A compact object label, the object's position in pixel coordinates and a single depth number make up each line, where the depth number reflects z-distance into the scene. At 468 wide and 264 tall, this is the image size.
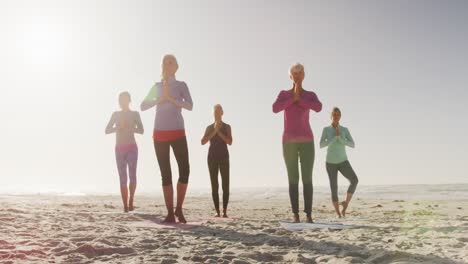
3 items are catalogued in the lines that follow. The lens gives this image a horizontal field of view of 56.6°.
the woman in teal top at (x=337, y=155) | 8.84
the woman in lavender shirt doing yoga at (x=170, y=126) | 6.29
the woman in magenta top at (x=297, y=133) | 6.55
